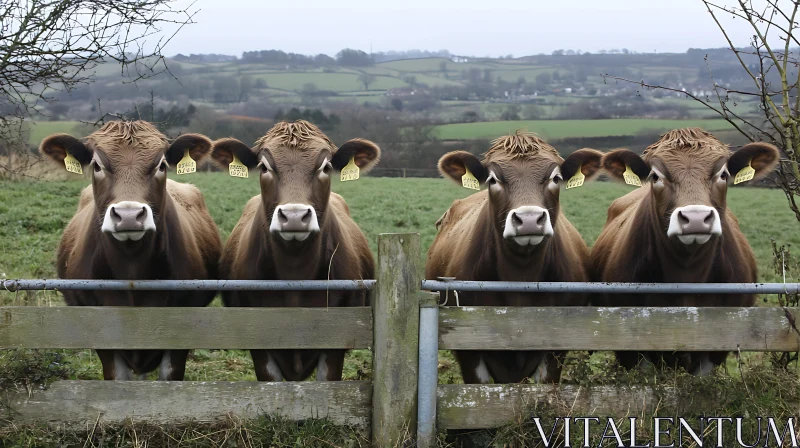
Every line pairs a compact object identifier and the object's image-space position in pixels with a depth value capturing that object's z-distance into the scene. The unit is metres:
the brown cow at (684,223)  5.05
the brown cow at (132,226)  5.03
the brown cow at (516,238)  5.34
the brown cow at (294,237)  5.35
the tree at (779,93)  5.42
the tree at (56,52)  5.96
